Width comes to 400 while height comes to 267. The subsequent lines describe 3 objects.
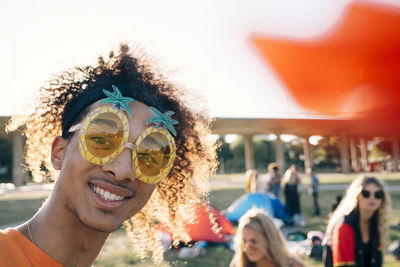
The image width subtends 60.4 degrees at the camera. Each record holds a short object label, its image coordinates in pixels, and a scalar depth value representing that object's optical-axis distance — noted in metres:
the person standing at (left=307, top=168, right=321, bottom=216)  10.70
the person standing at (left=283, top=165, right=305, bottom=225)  9.66
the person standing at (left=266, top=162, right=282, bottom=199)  11.16
